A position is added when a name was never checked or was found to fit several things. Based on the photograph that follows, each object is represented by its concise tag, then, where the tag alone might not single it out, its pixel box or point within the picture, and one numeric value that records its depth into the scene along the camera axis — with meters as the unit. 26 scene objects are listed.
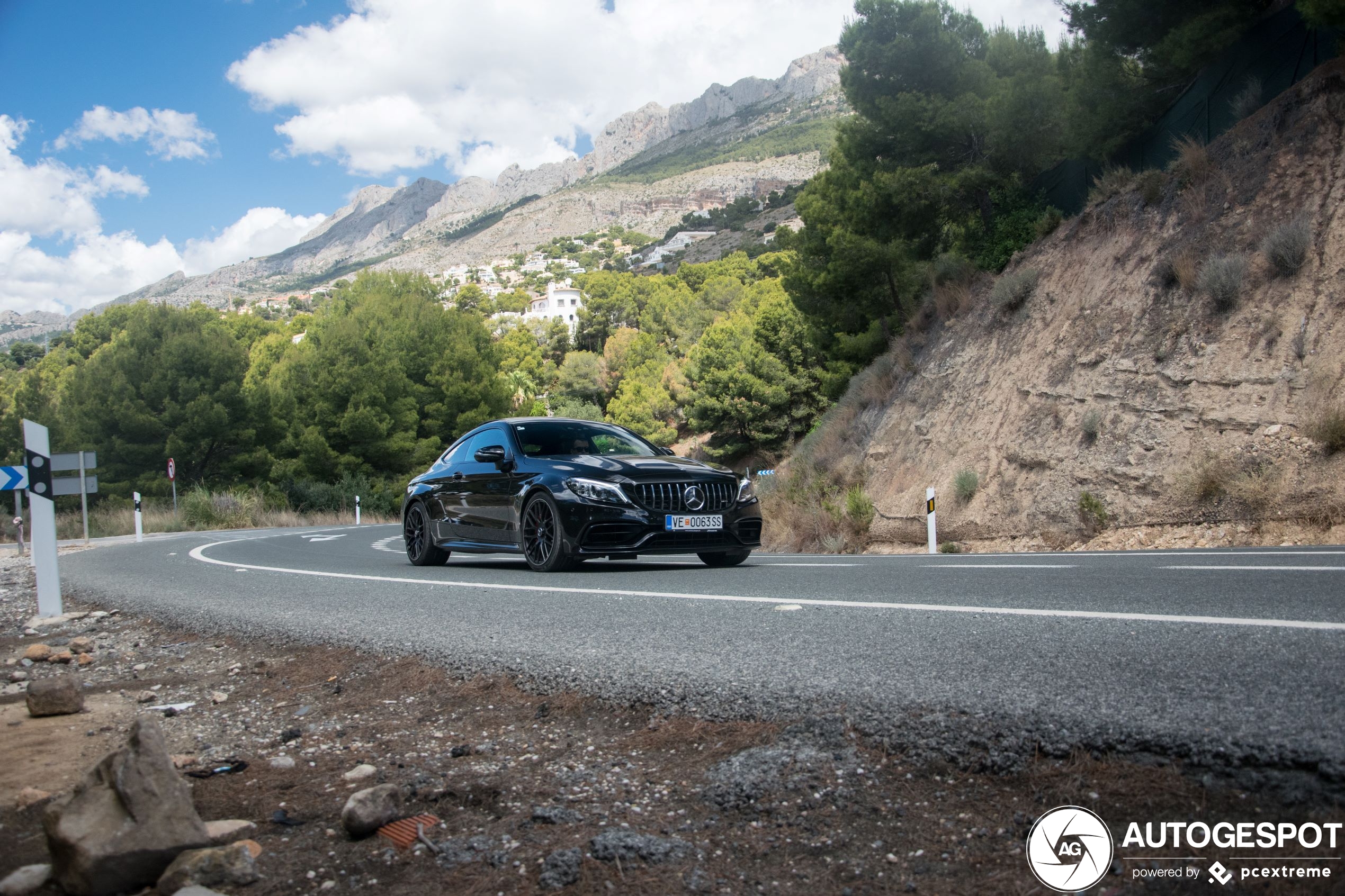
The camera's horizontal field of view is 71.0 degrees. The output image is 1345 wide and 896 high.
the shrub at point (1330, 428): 11.17
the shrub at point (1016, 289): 18.05
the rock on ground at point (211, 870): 2.38
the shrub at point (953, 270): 20.86
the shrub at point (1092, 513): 13.30
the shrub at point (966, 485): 15.60
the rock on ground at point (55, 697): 4.46
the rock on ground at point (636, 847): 2.38
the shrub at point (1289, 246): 13.31
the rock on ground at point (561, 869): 2.29
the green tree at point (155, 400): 42.91
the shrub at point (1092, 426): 14.44
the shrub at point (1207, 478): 12.11
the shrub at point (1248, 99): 15.78
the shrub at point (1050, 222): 19.16
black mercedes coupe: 8.40
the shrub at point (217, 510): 33.88
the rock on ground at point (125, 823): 2.39
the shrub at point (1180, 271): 14.60
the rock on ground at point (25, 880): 2.38
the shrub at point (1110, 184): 17.48
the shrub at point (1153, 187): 16.50
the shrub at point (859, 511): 16.28
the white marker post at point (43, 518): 8.22
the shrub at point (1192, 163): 15.74
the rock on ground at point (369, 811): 2.67
